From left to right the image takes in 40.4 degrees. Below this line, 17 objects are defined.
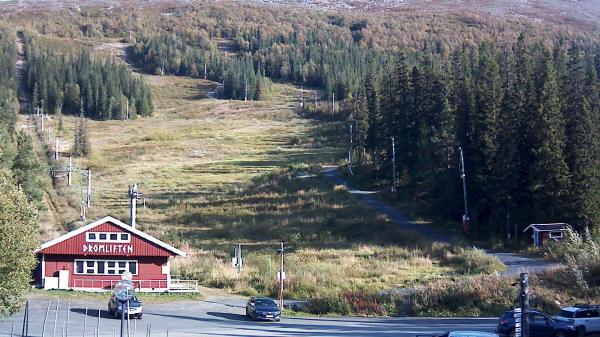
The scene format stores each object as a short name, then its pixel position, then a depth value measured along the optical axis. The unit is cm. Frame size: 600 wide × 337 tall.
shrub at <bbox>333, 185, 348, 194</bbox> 6862
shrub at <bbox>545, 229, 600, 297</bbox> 3359
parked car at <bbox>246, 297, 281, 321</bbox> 3225
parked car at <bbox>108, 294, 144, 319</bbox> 3134
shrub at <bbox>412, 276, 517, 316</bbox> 3366
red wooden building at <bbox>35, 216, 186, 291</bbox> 4003
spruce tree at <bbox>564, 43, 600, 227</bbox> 4734
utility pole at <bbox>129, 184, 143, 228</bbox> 4706
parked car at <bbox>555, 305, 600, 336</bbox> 2700
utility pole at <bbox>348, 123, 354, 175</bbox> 7878
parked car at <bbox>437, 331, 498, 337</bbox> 2189
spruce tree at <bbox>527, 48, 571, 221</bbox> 4812
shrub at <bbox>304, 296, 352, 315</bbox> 3488
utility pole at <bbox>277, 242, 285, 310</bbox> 3566
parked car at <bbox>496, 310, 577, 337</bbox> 2616
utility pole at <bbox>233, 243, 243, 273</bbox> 4425
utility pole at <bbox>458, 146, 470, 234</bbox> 5281
